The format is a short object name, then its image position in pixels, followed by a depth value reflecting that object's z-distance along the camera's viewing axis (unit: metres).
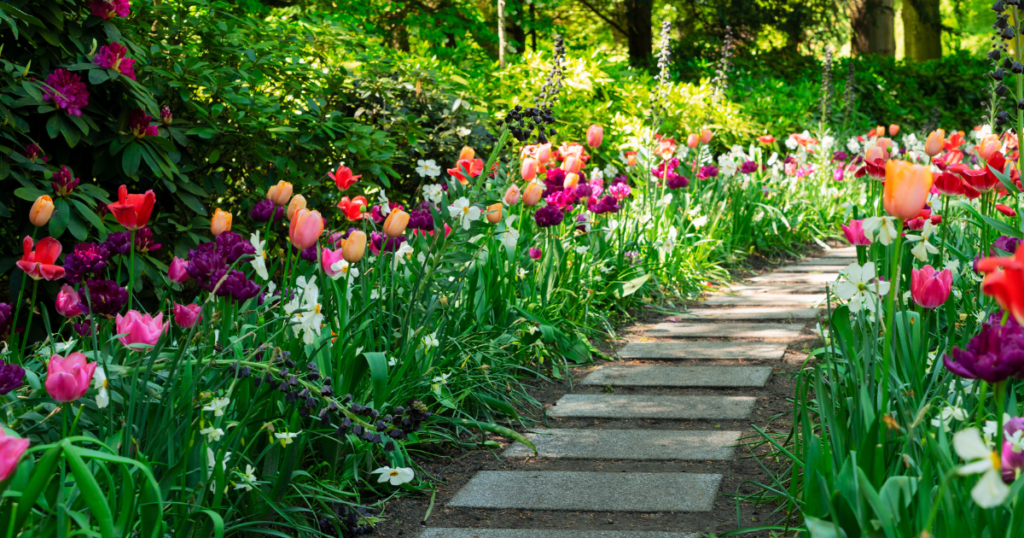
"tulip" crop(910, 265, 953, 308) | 2.04
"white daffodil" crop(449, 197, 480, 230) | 2.79
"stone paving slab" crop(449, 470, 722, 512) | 2.29
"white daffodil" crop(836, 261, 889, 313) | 2.05
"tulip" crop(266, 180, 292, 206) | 2.81
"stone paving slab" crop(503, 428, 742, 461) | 2.65
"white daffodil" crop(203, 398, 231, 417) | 1.76
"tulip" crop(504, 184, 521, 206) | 3.36
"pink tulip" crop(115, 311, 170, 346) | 1.83
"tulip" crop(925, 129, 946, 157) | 3.50
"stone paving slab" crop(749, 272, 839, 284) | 5.36
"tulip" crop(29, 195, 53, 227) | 2.22
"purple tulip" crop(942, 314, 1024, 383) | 1.27
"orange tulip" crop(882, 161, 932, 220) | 1.55
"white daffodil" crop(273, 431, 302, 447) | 1.82
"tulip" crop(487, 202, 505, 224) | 3.17
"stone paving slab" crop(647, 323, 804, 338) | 4.07
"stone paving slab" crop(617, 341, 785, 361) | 3.72
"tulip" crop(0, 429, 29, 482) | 1.08
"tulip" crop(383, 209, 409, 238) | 2.70
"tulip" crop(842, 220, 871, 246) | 2.31
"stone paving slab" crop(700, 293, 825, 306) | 4.68
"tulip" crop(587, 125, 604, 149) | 4.76
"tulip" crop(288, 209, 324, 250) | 2.31
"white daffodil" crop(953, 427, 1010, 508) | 0.95
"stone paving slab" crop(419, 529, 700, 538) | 2.11
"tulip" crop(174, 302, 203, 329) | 2.02
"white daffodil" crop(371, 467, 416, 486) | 2.04
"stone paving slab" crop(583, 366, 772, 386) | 3.38
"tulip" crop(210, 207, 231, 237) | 2.47
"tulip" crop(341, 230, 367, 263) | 2.43
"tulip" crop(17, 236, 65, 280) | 2.06
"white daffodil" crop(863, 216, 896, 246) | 1.79
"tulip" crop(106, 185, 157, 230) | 2.19
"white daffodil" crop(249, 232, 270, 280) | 2.23
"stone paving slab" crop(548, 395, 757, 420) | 3.02
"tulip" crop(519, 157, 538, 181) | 3.63
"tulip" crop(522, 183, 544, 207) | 3.61
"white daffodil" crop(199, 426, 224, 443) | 1.77
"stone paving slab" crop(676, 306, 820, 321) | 4.36
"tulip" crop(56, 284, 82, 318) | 2.03
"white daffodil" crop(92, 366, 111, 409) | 1.64
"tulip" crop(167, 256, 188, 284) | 2.24
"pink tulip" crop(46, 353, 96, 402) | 1.54
